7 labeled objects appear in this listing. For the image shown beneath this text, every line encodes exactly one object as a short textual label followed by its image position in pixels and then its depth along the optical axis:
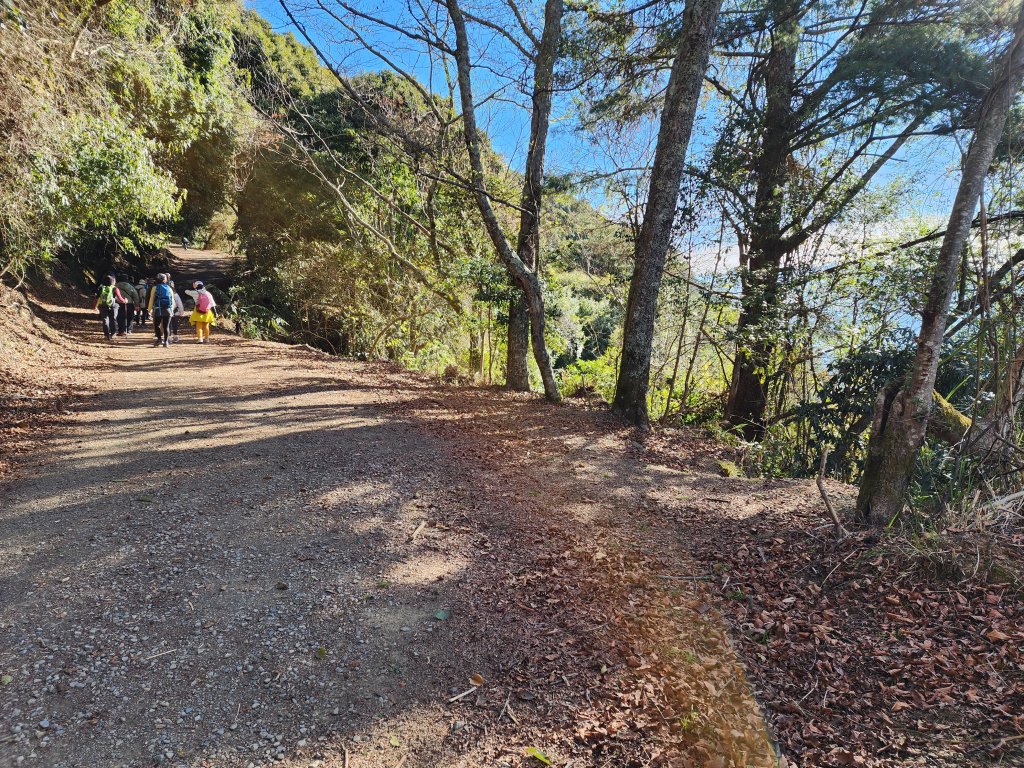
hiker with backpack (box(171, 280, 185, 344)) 13.65
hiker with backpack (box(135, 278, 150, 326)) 14.78
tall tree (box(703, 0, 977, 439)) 7.44
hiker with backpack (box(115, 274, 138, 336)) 13.68
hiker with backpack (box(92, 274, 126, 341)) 11.84
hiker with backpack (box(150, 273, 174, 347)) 11.69
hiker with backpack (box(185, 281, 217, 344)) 12.69
